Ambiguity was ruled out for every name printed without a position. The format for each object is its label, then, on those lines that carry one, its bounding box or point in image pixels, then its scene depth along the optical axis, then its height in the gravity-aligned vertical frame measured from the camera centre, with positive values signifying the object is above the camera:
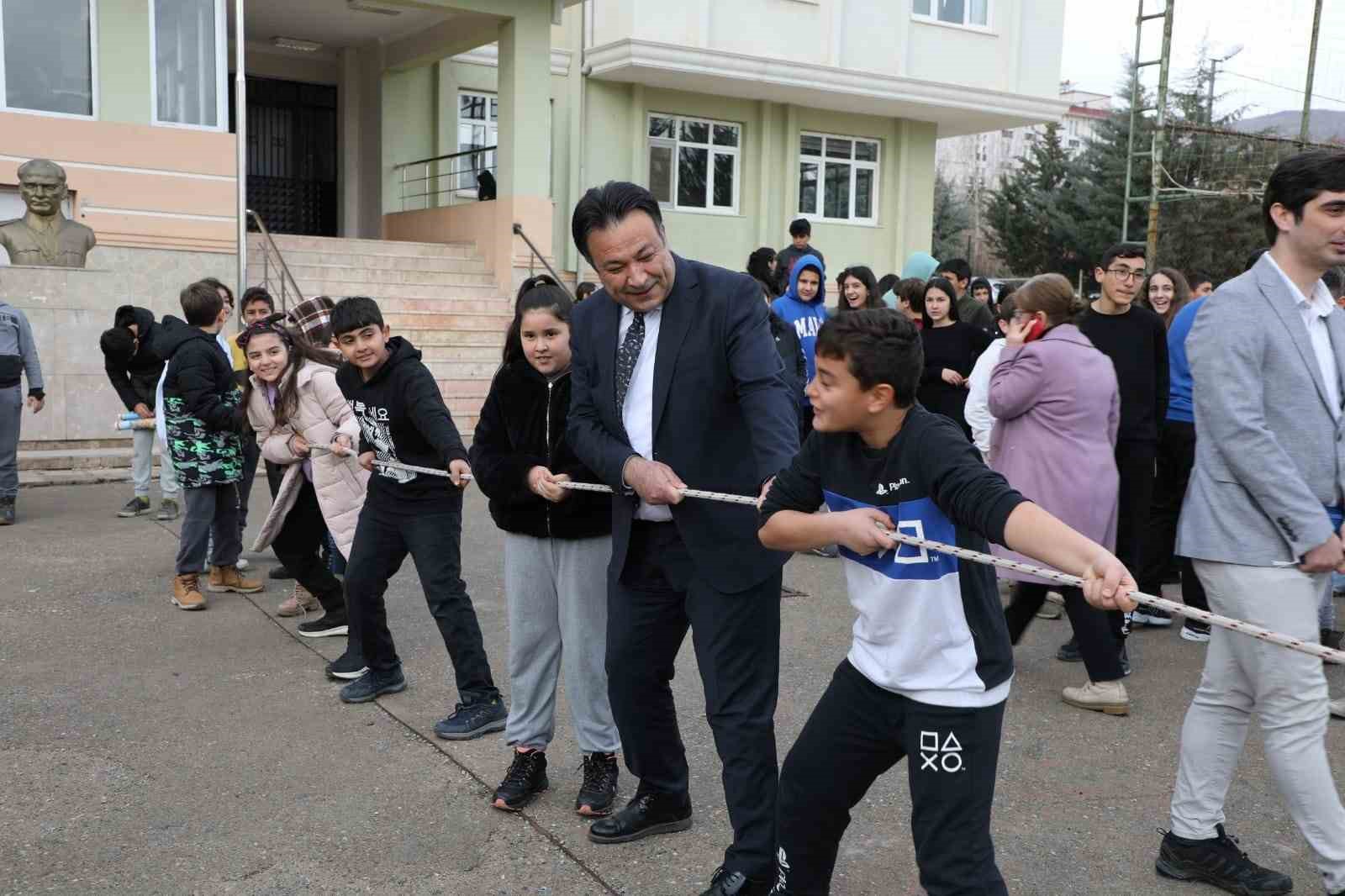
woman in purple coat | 5.03 -0.57
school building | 12.87 +2.24
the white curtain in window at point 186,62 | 13.40 +2.40
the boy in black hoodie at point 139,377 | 8.85 -0.77
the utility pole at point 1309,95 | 25.28 +4.56
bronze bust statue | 11.17 +0.42
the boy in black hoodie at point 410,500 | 4.63 -0.85
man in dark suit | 3.20 -0.45
